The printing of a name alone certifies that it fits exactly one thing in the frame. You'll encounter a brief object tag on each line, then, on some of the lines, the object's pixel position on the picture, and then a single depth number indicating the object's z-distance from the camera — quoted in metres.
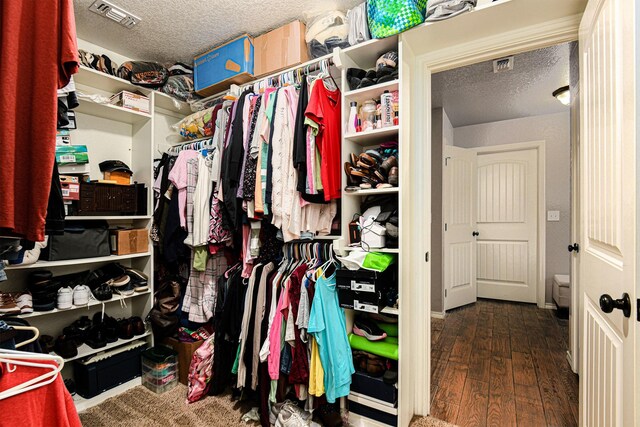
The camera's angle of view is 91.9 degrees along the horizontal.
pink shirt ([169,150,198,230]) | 2.23
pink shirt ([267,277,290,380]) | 1.74
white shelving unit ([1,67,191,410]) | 2.11
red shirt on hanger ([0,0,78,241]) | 0.76
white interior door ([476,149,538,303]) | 4.14
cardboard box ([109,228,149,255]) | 2.27
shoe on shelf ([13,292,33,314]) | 1.81
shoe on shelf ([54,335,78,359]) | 1.95
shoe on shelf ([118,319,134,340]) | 2.23
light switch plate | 4.02
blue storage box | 2.25
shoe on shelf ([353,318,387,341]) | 1.76
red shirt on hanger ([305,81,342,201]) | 1.74
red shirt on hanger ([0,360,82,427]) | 0.66
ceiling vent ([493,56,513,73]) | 2.58
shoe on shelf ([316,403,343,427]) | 1.73
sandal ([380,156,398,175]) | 1.68
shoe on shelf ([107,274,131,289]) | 2.23
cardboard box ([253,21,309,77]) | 2.07
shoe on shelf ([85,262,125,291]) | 2.20
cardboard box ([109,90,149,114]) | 2.33
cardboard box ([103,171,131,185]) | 2.35
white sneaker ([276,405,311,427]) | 1.71
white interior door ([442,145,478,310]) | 3.79
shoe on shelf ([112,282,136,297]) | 2.24
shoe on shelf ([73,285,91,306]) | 2.03
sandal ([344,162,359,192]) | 1.76
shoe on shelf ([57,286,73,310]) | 1.97
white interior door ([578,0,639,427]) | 0.86
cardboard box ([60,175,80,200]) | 1.98
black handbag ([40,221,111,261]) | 1.96
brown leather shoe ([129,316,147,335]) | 2.29
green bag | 1.56
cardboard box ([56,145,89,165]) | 1.98
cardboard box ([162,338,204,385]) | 2.23
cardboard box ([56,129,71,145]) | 2.02
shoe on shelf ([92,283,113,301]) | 2.13
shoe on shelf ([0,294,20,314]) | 1.72
